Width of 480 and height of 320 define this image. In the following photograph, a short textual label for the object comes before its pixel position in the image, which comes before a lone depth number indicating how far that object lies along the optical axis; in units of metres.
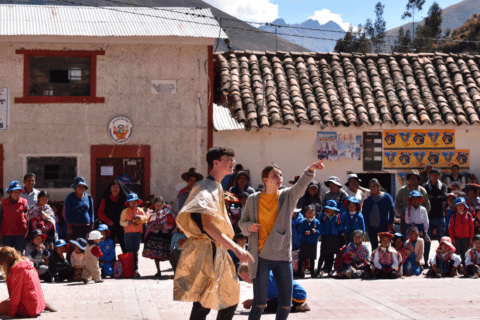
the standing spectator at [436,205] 13.06
